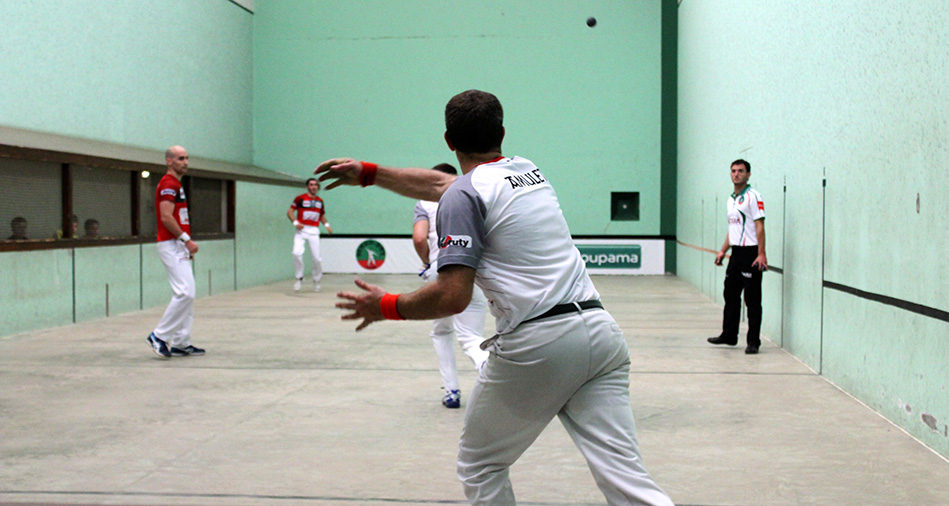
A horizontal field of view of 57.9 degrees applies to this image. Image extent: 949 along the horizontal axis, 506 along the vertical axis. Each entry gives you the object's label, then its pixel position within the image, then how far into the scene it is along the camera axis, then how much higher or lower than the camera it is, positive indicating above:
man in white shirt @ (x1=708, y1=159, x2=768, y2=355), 7.40 -0.09
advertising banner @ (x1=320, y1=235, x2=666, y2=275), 18.12 -0.38
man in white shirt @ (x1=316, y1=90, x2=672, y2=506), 2.38 -0.24
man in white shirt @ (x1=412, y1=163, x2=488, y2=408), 5.32 -0.55
